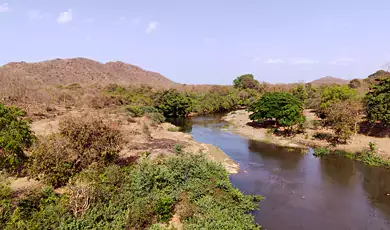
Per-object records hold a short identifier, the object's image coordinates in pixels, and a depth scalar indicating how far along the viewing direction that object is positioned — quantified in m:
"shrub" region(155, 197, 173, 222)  13.32
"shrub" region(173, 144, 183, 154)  23.17
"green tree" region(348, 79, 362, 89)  72.00
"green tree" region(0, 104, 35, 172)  15.51
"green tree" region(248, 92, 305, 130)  32.41
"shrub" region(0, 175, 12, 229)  10.70
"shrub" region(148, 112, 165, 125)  42.79
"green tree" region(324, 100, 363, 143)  27.19
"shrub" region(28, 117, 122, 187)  14.30
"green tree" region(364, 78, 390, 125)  28.10
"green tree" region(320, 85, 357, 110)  40.59
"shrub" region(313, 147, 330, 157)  26.79
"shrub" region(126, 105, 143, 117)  46.72
